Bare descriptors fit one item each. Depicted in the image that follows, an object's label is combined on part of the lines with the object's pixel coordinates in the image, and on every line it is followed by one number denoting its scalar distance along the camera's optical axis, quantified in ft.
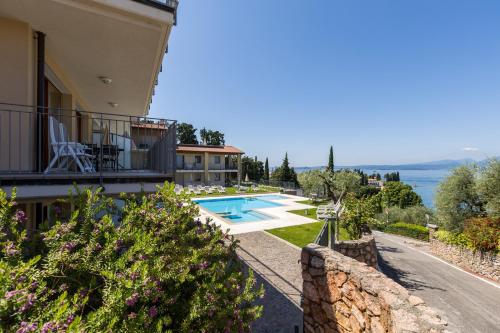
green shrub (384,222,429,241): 62.80
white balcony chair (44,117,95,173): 15.60
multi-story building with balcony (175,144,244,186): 117.70
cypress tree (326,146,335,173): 172.67
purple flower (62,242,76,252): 7.28
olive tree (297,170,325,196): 96.63
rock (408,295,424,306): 11.37
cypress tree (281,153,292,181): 157.58
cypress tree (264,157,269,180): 176.45
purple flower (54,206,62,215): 9.36
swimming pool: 57.41
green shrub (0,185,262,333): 5.75
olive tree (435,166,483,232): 50.62
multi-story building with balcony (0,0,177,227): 13.65
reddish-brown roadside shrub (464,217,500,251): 40.09
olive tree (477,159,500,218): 46.63
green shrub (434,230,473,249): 44.52
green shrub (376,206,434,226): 80.46
